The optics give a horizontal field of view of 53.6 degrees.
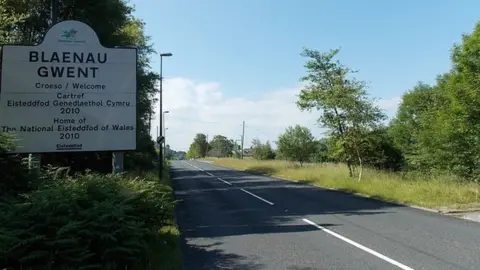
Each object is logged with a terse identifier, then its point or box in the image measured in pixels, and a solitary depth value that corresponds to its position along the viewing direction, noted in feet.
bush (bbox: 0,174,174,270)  18.92
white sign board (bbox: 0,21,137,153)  33.68
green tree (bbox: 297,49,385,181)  91.71
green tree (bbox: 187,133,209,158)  606.96
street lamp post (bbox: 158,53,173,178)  116.88
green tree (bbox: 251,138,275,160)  293.64
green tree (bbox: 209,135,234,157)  605.73
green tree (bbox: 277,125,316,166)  213.66
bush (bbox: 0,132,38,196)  25.56
